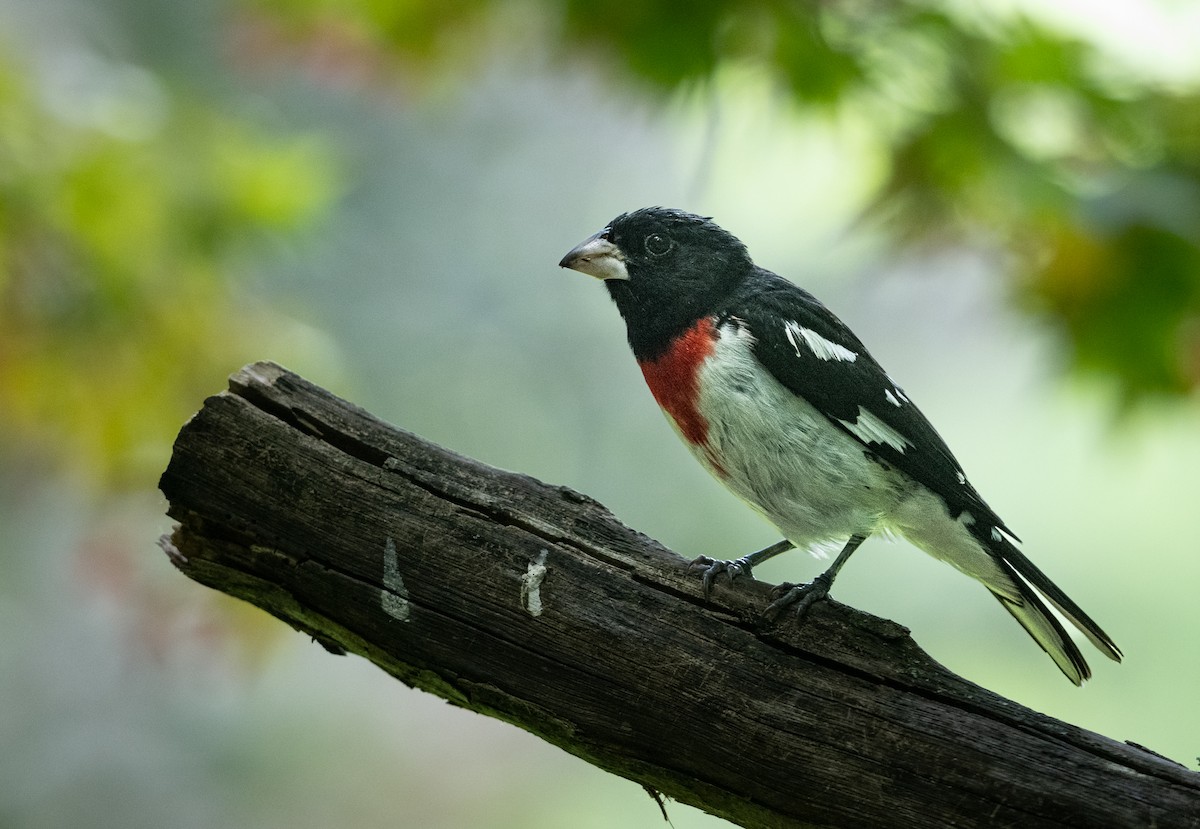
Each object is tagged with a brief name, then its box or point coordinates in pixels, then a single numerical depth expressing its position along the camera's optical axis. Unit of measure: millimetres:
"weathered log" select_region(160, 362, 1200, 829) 5035
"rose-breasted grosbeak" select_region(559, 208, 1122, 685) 5926
